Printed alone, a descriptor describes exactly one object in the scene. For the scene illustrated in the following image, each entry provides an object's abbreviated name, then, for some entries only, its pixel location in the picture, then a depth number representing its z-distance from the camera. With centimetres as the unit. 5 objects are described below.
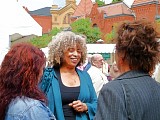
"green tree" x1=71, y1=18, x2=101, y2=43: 3866
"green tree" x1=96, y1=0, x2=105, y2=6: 5399
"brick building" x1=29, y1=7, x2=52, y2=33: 6786
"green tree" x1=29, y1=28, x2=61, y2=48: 3509
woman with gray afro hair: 270
